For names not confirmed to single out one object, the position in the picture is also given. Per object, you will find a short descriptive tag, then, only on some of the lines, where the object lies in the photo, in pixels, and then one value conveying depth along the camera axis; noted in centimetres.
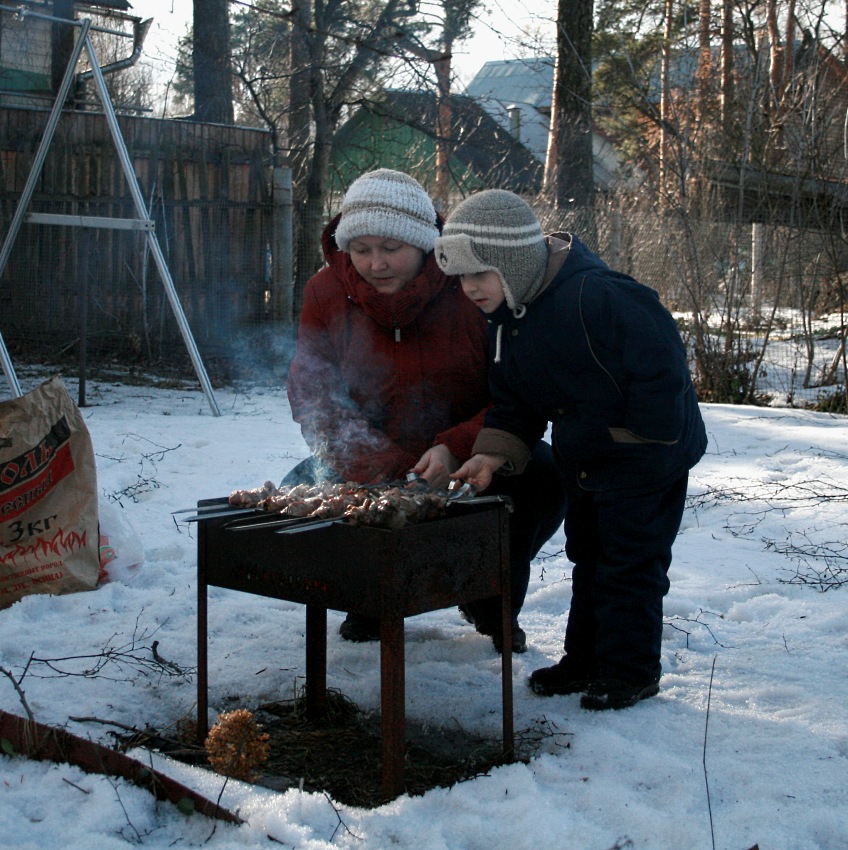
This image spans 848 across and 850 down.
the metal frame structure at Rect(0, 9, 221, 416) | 742
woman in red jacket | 333
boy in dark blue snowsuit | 283
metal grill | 236
